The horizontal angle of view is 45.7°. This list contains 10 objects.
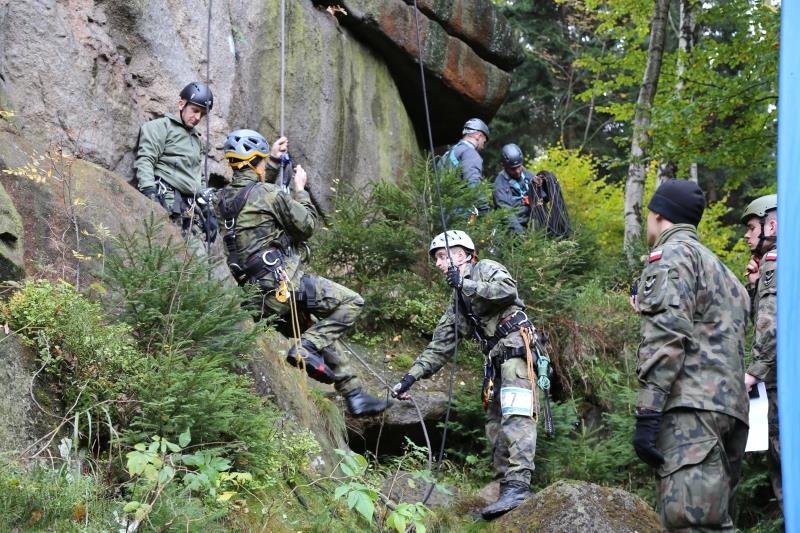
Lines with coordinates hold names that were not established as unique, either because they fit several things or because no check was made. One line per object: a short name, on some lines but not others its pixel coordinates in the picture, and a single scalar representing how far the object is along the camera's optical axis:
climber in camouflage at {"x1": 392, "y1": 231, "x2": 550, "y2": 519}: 8.05
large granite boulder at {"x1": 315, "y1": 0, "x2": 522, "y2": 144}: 15.74
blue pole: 3.96
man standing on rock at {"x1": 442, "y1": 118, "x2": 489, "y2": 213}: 12.78
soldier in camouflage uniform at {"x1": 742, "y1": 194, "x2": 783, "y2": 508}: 7.13
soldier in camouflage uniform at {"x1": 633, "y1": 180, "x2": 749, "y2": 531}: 5.39
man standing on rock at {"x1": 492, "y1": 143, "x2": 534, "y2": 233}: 13.25
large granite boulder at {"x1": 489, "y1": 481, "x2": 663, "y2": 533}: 7.15
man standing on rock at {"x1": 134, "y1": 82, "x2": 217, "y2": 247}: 9.80
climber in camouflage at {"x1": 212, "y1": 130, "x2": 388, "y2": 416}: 8.96
